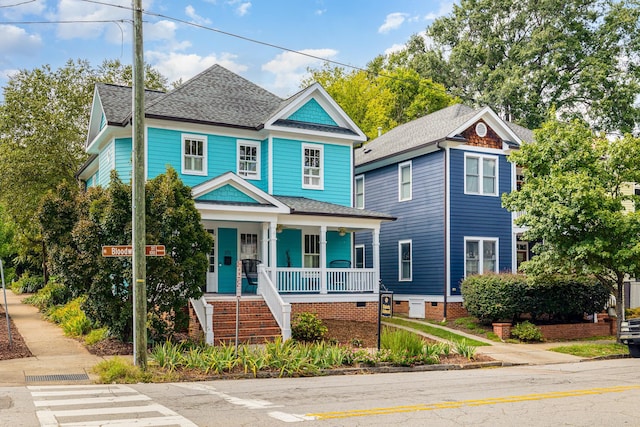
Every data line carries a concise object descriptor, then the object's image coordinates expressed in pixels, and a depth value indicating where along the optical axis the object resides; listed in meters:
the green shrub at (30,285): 42.56
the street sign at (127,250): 13.90
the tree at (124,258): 16.39
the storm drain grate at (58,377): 13.27
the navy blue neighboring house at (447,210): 26.28
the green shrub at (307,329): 19.48
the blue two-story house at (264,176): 22.23
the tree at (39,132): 33.06
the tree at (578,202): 19.88
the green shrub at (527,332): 21.97
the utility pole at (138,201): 13.88
